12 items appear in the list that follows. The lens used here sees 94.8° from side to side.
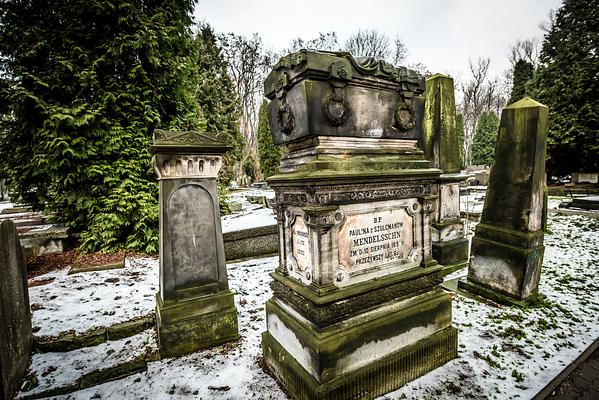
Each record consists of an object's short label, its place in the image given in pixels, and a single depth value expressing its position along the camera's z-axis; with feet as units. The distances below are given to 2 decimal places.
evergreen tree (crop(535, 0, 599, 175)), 54.24
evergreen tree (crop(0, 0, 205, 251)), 23.20
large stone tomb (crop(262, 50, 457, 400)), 8.45
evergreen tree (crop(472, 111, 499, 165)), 112.88
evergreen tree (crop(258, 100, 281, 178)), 100.12
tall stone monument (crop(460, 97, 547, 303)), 14.14
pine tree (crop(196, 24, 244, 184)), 66.23
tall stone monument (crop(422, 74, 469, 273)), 21.20
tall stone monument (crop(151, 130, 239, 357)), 11.47
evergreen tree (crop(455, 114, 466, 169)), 113.52
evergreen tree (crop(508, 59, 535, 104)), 79.27
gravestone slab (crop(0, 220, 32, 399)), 8.79
